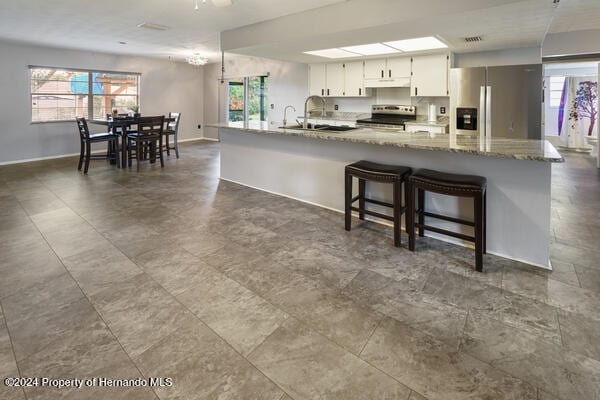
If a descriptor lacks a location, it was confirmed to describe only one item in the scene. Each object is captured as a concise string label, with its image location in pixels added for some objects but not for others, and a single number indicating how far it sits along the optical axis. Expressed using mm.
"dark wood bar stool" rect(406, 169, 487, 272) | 2525
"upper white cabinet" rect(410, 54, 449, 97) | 5188
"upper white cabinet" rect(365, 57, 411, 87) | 5566
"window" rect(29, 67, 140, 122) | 7453
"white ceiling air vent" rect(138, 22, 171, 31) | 5139
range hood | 5594
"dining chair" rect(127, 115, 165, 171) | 6492
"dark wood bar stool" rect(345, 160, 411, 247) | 2949
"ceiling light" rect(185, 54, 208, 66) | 8122
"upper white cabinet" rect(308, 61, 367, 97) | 6211
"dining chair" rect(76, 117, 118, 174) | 6148
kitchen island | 2600
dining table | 6336
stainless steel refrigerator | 4680
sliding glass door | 9180
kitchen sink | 4219
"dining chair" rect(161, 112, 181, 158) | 7641
